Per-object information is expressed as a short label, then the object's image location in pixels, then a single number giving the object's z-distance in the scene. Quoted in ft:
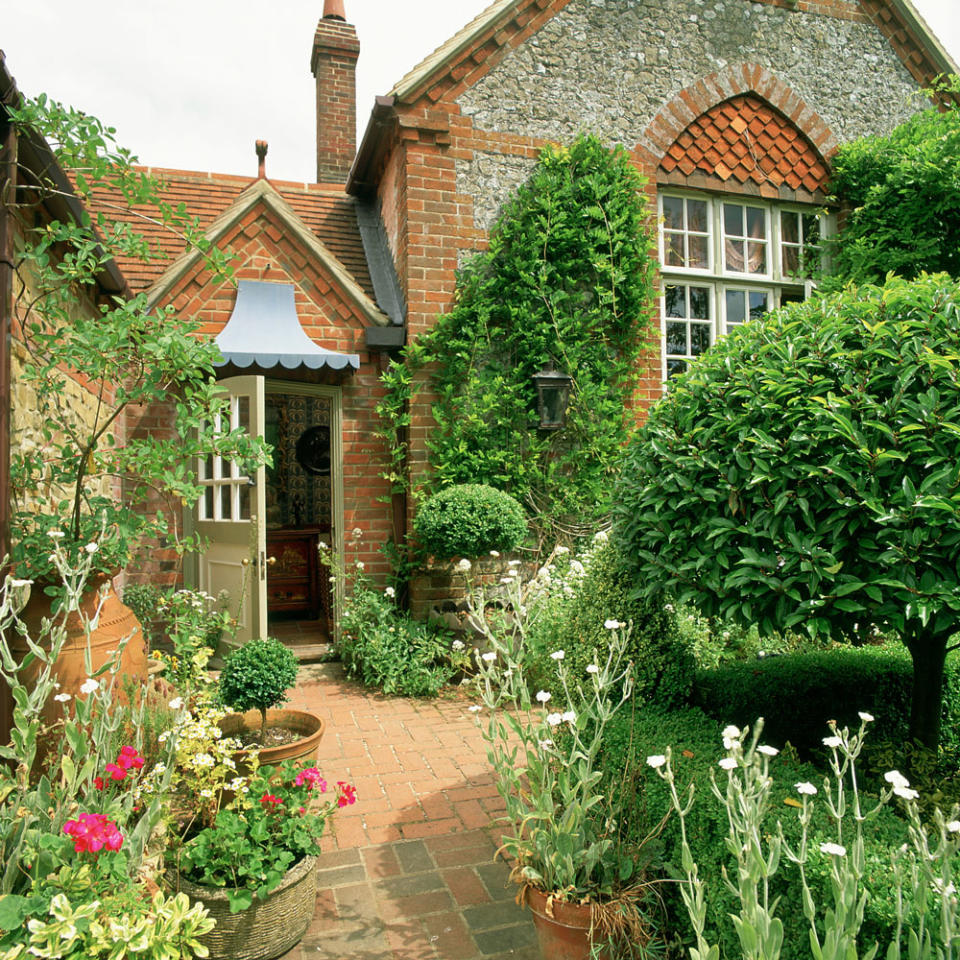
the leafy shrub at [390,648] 20.18
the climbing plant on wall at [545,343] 23.00
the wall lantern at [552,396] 22.91
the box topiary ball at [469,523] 20.54
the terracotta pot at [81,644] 11.45
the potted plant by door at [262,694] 11.89
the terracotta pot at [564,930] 8.21
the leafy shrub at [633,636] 11.19
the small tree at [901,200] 25.39
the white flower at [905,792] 5.40
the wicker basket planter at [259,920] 8.74
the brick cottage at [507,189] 23.12
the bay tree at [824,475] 8.00
